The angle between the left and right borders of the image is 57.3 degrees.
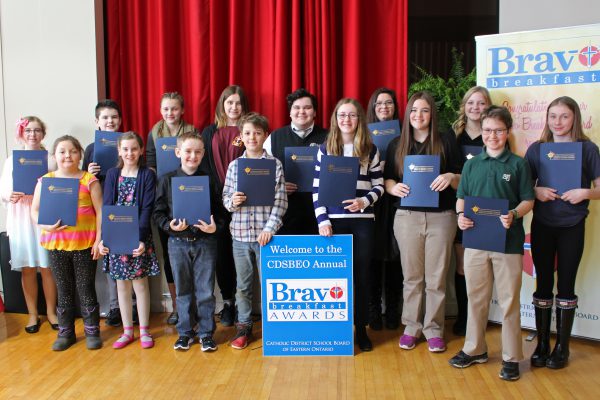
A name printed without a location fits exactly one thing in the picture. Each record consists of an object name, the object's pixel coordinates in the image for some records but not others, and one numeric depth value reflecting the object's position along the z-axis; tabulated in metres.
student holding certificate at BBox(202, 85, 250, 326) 3.51
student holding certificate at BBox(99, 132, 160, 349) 3.21
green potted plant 3.64
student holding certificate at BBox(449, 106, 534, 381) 2.75
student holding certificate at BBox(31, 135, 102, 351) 3.25
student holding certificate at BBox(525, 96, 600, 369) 2.85
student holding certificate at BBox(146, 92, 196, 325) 3.62
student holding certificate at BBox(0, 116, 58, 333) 3.59
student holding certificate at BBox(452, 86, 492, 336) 3.28
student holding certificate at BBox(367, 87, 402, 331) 3.47
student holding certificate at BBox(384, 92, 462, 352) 3.05
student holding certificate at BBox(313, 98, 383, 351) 3.06
